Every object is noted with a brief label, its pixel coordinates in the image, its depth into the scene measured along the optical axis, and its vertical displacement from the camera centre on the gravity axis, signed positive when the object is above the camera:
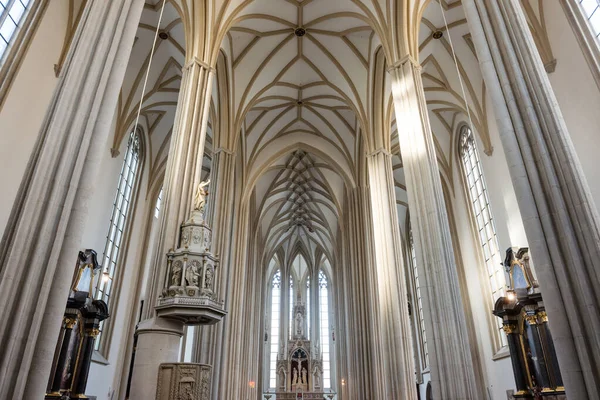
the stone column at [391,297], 11.88 +3.16
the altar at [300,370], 28.25 +2.78
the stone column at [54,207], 3.96 +2.02
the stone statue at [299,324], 30.93 +5.97
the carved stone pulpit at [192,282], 7.82 +2.28
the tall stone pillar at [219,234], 12.15 +5.54
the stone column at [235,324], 13.50 +3.01
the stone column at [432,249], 7.55 +3.00
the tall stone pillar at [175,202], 7.59 +4.13
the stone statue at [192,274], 8.01 +2.41
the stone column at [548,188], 4.29 +2.37
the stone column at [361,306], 16.48 +4.18
